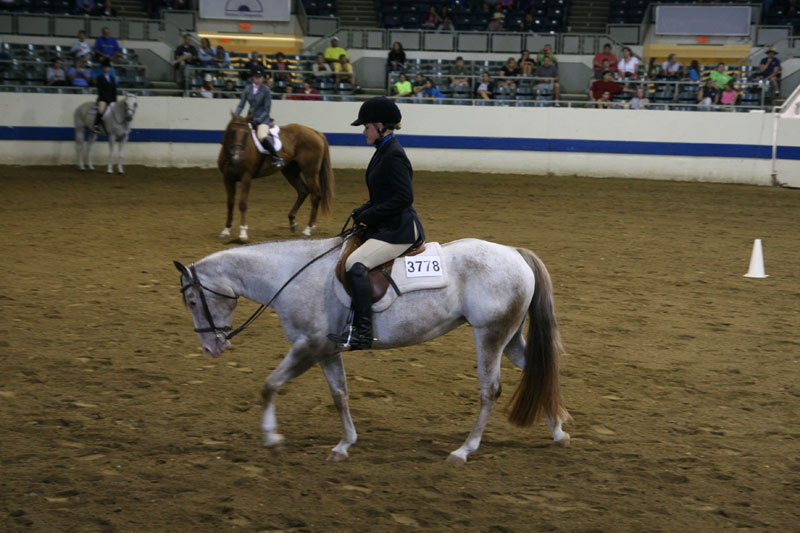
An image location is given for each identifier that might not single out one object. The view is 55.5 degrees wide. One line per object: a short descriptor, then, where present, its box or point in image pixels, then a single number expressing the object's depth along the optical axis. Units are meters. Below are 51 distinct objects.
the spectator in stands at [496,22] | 29.16
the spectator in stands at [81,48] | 22.53
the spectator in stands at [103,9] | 26.50
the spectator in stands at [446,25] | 29.18
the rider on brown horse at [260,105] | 12.95
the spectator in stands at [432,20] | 29.59
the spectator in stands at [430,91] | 23.11
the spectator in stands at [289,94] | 22.20
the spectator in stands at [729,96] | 22.56
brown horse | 12.70
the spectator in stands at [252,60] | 22.21
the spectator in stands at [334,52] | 25.42
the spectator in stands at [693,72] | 24.05
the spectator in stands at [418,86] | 23.17
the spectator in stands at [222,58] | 23.47
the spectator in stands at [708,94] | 22.45
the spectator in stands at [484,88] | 23.11
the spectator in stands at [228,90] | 21.91
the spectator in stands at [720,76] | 24.19
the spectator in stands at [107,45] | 23.15
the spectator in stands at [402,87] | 23.00
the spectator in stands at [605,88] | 22.88
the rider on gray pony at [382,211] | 5.16
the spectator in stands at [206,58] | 23.53
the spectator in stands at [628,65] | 24.60
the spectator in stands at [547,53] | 24.55
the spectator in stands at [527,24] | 29.91
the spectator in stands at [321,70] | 23.33
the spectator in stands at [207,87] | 21.80
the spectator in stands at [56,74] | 21.42
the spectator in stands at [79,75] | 21.46
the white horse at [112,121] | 19.91
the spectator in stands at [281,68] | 22.86
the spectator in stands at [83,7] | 26.50
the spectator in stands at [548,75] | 23.14
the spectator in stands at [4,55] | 21.81
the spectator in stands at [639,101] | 22.33
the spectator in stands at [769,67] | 23.77
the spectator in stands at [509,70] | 23.75
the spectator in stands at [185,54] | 23.34
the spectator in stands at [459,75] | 23.38
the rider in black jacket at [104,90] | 19.94
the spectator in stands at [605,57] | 24.73
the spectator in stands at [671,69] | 23.92
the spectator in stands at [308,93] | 22.39
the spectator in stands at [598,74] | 23.69
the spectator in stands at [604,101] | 22.31
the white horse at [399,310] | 5.20
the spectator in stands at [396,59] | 24.11
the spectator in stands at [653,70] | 24.15
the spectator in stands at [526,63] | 24.09
